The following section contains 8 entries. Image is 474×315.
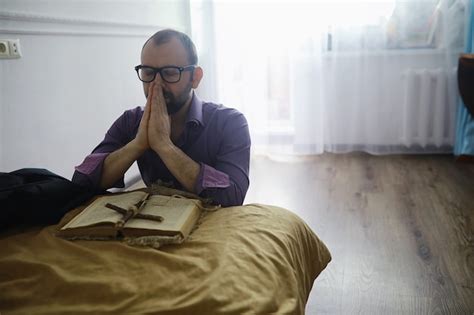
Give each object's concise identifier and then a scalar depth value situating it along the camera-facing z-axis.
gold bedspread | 0.80
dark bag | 1.08
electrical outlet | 1.78
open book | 1.02
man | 1.29
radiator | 3.21
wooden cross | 1.06
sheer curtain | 3.21
